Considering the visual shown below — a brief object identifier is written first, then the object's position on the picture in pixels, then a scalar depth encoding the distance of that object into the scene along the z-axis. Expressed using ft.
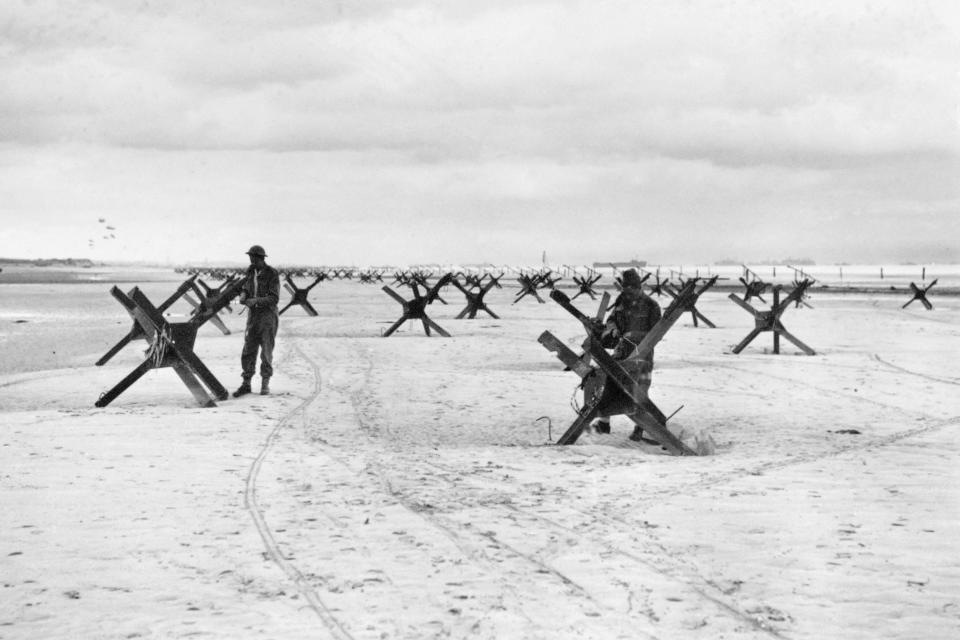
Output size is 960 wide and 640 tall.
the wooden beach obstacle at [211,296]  77.25
